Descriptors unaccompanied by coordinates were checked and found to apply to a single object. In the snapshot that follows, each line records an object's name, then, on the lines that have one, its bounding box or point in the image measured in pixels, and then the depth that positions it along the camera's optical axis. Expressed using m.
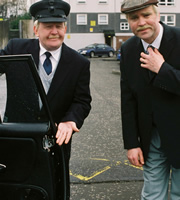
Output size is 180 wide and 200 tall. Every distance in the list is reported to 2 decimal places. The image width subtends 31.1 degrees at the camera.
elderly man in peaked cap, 2.49
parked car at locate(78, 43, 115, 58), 34.78
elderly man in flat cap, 2.21
